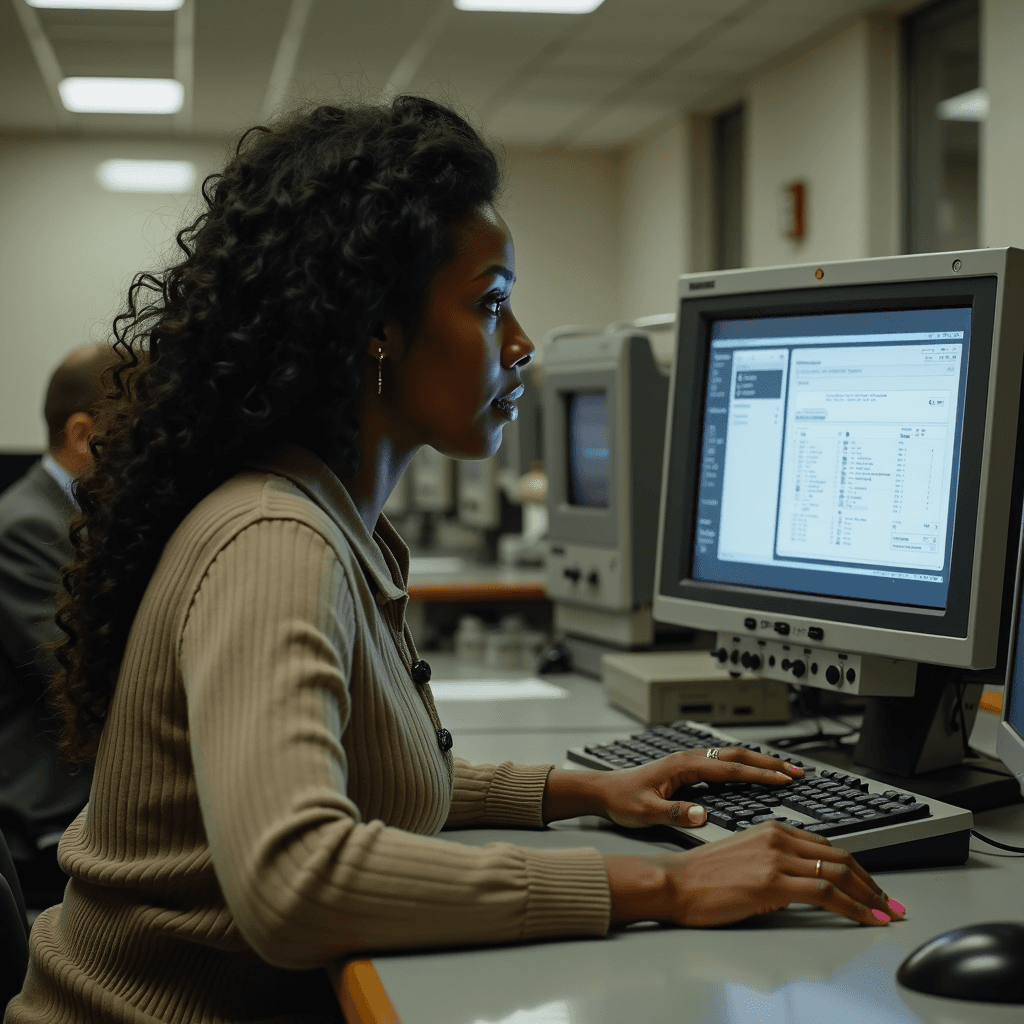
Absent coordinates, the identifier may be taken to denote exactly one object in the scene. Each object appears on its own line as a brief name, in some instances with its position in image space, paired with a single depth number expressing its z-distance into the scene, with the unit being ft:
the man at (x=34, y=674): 5.59
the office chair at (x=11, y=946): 3.46
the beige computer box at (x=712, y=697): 5.21
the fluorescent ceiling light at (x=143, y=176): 22.89
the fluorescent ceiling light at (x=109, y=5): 15.20
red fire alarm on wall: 17.39
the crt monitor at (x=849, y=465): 3.54
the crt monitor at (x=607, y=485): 6.57
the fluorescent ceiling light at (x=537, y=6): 15.43
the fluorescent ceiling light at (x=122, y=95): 19.13
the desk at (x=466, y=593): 8.80
